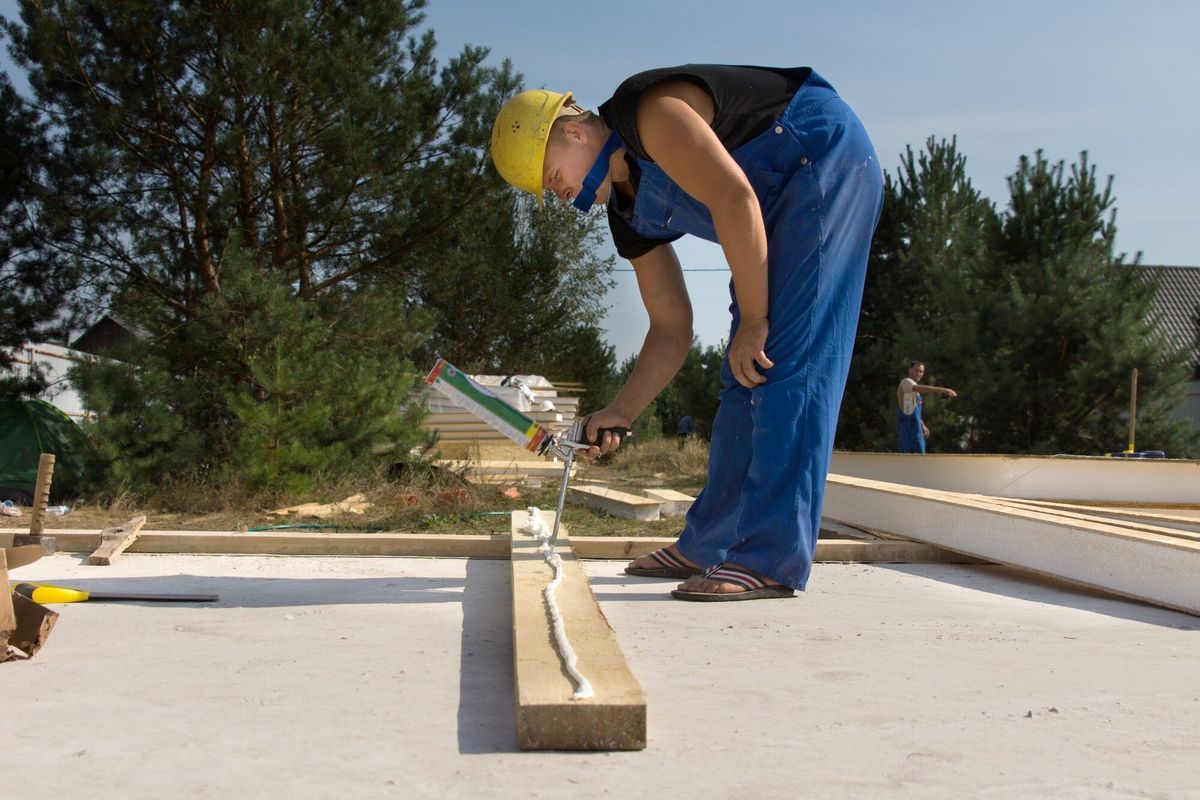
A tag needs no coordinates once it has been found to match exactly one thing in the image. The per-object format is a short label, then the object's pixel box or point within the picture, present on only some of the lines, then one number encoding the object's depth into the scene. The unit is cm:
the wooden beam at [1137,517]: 387
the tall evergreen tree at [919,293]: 1502
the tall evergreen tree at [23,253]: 785
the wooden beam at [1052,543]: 252
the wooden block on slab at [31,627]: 181
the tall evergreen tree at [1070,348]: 1365
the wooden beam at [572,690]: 130
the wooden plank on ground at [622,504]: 617
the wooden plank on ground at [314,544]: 326
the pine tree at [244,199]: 709
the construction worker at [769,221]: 237
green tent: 818
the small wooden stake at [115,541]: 298
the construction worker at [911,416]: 1230
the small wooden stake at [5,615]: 176
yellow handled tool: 212
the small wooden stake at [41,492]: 302
